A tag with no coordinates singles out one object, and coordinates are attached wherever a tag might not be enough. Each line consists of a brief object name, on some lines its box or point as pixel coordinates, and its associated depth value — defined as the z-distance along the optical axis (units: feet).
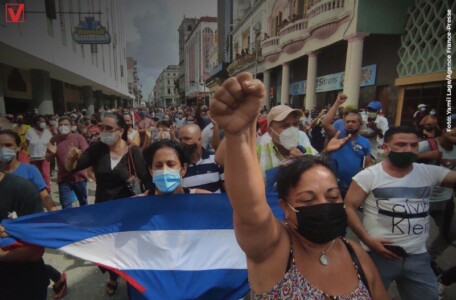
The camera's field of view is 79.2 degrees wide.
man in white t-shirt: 6.48
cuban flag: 6.97
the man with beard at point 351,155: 10.95
